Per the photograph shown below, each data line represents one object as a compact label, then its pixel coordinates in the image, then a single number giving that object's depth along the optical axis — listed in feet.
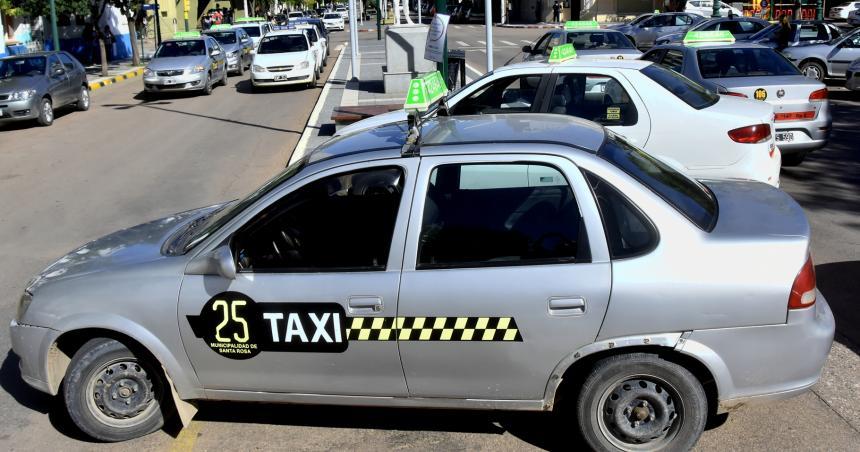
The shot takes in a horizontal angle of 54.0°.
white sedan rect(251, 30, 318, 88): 79.10
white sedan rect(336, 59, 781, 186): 26.04
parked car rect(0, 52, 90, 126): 59.93
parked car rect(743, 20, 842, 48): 70.08
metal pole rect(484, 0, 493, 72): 44.86
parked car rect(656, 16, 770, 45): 88.79
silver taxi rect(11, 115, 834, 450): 13.15
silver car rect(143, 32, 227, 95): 78.02
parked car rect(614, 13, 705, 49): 112.57
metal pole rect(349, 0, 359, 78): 81.47
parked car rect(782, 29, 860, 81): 64.85
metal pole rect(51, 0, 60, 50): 94.79
